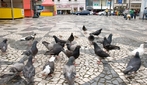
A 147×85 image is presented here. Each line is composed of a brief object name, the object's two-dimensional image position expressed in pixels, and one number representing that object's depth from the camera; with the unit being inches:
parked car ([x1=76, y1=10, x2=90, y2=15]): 1256.4
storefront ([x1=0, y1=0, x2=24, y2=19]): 556.5
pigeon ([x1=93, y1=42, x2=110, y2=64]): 133.2
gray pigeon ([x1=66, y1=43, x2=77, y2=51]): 150.5
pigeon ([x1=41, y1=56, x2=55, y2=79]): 108.2
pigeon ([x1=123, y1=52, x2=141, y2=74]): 106.3
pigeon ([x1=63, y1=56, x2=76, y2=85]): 94.2
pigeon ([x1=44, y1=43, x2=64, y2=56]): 136.2
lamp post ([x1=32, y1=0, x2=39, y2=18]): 758.9
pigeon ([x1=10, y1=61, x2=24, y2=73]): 108.0
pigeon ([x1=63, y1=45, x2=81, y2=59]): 129.4
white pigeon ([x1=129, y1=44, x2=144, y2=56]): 141.8
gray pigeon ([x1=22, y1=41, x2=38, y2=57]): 135.2
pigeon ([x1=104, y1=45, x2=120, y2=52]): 151.1
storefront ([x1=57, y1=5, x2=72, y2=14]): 1492.3
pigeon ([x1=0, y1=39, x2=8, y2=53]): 157.3
